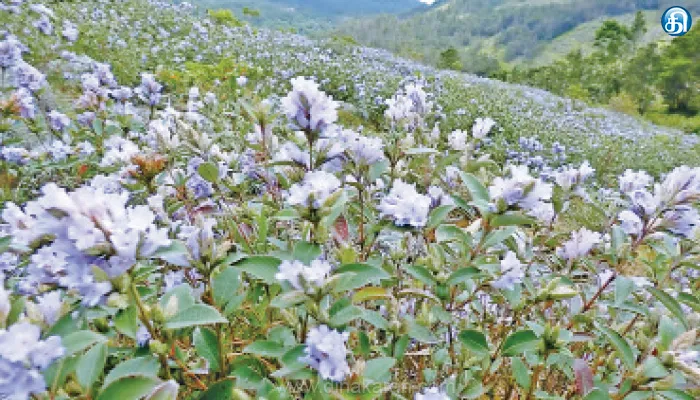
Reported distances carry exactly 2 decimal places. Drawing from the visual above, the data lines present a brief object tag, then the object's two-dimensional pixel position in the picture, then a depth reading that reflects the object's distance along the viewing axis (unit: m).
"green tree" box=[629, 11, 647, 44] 35.19
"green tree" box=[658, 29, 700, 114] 23.28
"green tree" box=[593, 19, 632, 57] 32.79
